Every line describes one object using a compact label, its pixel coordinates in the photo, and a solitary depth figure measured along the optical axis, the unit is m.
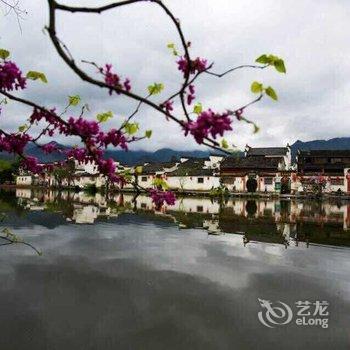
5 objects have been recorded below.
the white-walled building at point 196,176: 67.50
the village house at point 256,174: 62.62
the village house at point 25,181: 98.38
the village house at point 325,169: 61.91
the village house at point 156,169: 76.04
